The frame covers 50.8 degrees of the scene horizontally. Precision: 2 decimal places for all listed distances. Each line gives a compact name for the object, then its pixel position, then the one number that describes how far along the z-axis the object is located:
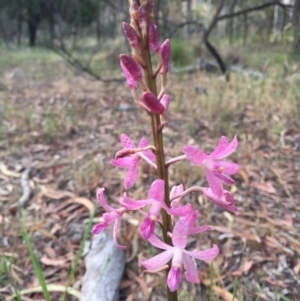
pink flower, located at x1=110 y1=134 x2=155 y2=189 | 0.15
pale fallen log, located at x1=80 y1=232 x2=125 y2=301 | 0.26
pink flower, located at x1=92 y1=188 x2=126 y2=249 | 0.14
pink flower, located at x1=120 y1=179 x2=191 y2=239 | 0.13
